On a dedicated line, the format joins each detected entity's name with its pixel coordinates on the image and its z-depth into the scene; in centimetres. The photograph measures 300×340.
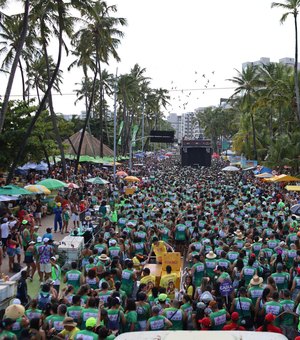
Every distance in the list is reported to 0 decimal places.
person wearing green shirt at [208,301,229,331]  752
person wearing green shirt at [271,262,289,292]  974
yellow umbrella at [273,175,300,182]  2713
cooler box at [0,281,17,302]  949
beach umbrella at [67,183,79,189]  2411
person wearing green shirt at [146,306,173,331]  727
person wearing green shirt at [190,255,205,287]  1040
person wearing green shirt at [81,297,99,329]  742
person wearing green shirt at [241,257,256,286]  991
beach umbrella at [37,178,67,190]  2097
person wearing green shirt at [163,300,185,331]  766
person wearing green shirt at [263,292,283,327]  799
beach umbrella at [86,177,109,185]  2574
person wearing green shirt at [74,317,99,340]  649
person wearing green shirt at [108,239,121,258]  1180
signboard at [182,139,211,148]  6650
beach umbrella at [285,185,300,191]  2402
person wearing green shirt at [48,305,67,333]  722
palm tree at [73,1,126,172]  3544
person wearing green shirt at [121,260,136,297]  995
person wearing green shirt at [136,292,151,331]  790
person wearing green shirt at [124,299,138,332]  770
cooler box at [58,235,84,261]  1355
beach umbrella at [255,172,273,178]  3225
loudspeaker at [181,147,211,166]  6731
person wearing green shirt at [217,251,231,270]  1054
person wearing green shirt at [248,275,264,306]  898
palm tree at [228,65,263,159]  4766
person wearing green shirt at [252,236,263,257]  1257
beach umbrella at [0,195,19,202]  1737
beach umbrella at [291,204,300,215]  1844
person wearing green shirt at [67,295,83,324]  760
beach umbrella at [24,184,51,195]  1930
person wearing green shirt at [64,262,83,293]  967
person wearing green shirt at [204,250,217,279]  1090
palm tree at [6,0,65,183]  2396
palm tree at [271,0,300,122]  3005
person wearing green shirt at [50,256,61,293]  1043
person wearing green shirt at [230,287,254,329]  827
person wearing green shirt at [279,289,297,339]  786
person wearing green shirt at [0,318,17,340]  670
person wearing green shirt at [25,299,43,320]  746
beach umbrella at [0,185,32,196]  1795
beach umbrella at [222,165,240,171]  4091
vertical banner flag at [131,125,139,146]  5006
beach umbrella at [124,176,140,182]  2906
